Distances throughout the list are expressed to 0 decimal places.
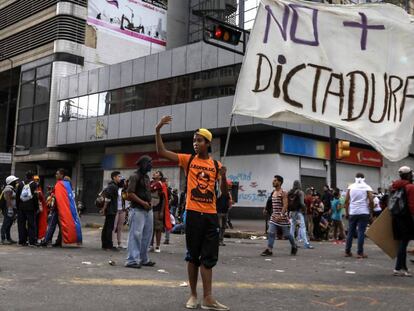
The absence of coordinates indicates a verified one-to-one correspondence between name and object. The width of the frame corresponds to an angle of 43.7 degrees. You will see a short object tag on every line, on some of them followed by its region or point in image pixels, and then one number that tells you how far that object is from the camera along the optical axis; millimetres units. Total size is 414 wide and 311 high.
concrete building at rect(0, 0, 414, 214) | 25500
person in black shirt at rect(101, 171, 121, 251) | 10570
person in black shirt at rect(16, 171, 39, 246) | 11125
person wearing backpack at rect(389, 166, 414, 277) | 7699
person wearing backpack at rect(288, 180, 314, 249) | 12336
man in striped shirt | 10586
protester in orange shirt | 5199
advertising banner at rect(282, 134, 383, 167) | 25422
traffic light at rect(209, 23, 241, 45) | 13430
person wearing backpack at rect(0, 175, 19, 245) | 11883
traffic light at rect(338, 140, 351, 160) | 16188
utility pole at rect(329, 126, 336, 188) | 16859
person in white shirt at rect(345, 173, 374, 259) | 10125
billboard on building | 35750
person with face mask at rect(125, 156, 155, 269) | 8148
